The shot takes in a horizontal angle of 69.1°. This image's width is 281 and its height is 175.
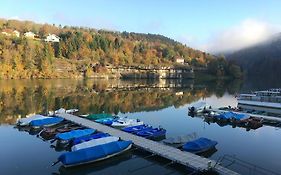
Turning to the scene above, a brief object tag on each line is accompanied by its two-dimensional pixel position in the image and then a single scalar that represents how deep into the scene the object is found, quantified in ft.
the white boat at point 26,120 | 103.18
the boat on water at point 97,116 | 114.90
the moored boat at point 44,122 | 100.40
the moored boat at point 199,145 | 75.56
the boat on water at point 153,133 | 89.99
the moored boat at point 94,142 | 72.71
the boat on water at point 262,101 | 147.64
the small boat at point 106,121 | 105.45
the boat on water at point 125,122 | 102.58
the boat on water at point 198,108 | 139.34
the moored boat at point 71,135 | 82.44
